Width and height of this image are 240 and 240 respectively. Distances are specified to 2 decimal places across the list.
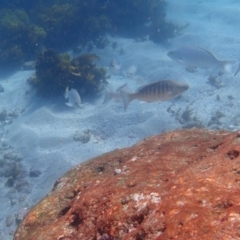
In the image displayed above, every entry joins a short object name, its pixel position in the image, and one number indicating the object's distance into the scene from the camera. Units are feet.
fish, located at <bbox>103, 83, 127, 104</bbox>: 24.25
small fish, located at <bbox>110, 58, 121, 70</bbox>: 32.38
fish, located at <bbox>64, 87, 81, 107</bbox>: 27.32
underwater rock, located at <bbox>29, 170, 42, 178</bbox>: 24.17
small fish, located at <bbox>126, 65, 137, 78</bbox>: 37.01
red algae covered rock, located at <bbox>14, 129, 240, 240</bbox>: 5.20
